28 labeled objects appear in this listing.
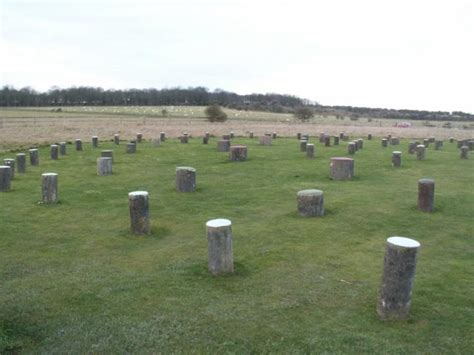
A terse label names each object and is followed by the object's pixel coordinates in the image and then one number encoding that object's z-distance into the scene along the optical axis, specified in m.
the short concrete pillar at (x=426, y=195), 10.71
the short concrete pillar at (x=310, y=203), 10.06
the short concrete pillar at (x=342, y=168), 15.18
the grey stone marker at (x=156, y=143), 26.03
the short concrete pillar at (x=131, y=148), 22.58
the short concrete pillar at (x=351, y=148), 21.78
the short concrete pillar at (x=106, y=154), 18.20
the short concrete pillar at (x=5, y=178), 12.99
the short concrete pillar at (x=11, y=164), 15.51
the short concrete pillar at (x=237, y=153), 19.83
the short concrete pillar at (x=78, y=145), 24.06
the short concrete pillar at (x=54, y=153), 20.62
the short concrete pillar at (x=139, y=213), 8.80
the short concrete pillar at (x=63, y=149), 22.18
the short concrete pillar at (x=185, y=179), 13.00
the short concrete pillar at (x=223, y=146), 23.44
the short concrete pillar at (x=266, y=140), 26.81
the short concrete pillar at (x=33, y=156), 18.52
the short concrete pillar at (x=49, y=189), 11.44
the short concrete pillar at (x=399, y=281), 5.60
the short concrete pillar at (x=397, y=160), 18.36
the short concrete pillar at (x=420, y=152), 20.83
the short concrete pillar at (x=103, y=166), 16.16
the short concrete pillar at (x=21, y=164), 16.46
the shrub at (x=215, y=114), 52.16
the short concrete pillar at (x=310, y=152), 21.13
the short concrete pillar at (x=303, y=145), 23.69
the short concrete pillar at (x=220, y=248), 6.86
